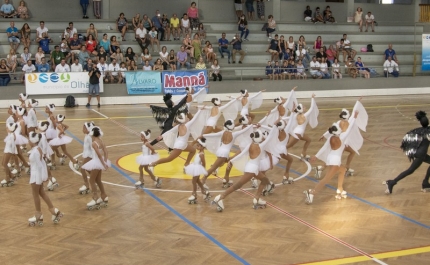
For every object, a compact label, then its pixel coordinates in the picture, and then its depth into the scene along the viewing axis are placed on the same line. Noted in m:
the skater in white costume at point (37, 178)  10.38
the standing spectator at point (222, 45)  30.44
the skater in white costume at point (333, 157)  11.98
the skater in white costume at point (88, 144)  11.74
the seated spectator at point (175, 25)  30.89
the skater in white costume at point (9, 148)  12.88
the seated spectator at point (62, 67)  25.67
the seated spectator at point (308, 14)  34.41
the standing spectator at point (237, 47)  30.69
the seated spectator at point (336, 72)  30.47
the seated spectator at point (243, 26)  31.69
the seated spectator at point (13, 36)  27.33
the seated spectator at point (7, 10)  28.80
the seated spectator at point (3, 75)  25.31
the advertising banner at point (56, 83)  25.30
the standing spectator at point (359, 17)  34.72
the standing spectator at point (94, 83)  25.50
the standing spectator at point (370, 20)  34.59
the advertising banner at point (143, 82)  26.77
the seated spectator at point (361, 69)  31.15
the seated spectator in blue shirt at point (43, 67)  25.73
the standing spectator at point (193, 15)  31.61
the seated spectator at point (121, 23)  30.00
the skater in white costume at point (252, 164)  11.27
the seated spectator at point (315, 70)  30.23
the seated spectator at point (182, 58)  28.67
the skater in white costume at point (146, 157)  12.61
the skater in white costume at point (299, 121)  14.55
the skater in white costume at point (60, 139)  14.05
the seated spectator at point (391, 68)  31.81
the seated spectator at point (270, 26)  32.31
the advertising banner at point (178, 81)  27.08
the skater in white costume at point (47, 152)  12.86
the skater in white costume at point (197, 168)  11.60
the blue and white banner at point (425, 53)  33.03
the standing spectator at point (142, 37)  29.16
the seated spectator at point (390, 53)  32.66
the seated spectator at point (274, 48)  30.83
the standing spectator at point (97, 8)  30.75
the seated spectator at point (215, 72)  28.30
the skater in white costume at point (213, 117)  15.02
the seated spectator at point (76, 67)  25.91
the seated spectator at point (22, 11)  29.27
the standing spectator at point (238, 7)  33.50
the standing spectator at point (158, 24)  30.45
